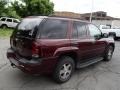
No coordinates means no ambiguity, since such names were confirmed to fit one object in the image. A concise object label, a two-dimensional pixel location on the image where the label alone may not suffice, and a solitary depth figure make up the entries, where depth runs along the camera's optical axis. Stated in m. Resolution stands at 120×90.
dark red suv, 2.16
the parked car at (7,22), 12.59
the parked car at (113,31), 8.89
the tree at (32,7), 15.42
